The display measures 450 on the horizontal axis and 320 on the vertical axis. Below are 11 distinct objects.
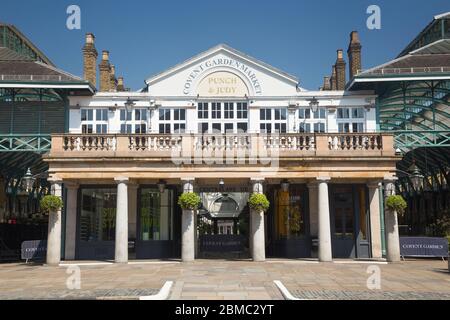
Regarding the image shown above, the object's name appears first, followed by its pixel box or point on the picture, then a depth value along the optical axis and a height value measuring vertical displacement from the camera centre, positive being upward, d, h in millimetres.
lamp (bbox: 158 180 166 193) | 22078 +1263
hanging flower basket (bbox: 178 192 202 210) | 20266 +520
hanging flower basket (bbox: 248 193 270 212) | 20188 +399
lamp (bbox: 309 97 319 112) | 26062 +5485
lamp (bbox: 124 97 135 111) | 25812 +5548
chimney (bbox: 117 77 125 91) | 38594 +10020
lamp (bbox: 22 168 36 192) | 25580 +1882
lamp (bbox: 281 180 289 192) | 21562 +1155
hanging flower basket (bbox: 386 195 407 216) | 20141 +279
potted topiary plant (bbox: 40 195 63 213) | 20422 +521
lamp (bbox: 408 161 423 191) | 24930 +1622
